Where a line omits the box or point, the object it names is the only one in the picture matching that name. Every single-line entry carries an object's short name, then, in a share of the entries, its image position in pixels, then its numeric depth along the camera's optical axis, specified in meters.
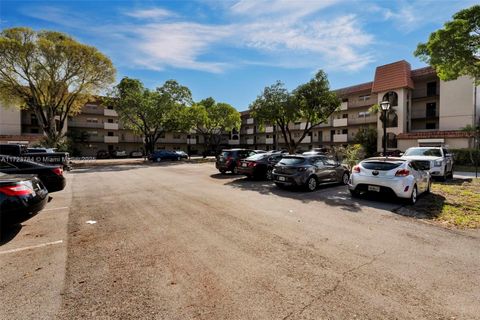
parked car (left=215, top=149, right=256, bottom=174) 15.84
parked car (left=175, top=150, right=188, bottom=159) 36.89
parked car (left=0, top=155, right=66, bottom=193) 7.33
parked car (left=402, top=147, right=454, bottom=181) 13.41
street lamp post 12.85
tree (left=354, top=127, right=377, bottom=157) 30.00
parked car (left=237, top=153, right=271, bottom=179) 13.31
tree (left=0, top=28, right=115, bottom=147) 21.84
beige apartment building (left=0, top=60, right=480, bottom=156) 26.00
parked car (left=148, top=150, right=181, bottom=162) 33.75
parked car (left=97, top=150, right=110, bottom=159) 41.78
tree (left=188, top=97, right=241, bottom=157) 42.98
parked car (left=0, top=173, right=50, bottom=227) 4.48
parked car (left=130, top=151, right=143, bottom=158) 45.47
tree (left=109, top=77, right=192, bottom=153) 30.28
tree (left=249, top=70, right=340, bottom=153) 21.62
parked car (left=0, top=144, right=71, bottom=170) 11.69
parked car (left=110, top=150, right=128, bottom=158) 43.81
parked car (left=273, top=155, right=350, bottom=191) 10.06
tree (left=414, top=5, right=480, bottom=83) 9.73
